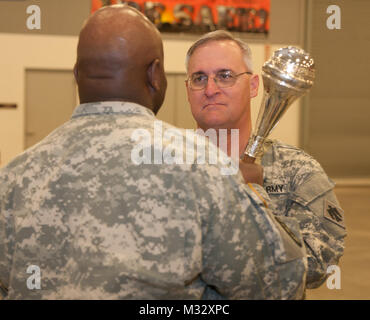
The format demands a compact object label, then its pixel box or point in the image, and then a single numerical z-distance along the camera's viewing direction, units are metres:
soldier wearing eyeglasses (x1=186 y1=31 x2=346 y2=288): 1.61
